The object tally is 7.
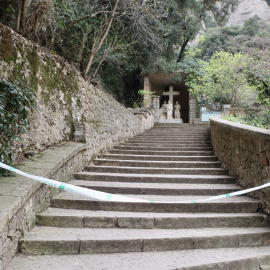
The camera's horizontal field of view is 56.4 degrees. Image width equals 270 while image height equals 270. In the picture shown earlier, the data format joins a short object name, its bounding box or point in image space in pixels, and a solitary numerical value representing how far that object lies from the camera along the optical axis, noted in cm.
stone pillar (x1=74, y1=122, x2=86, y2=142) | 462
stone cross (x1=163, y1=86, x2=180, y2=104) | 1669
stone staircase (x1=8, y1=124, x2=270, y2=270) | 234
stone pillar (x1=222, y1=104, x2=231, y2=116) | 1195
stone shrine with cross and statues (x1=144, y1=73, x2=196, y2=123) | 1523
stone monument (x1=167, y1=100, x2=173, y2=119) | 1598
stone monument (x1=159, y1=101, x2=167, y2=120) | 1628
